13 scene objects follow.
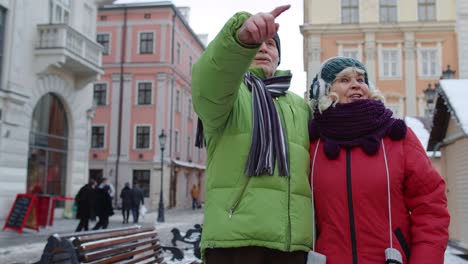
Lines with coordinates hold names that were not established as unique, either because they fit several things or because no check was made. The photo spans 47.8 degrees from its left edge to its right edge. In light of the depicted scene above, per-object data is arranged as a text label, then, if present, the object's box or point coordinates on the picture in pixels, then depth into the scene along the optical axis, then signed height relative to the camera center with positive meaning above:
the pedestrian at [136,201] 22.82 -0.91
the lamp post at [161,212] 24.50 -1.50
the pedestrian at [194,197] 40.92 -1.25
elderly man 2.20 +0.05
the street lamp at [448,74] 15.84 +3.33
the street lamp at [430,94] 17.02 +2.93
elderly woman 2.38 -0.03
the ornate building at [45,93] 18.25 +3.34
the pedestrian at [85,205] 15.05 -0.73
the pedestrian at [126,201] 22.45 -0.92
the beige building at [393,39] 34.59 +9.63
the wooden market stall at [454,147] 9.38 +0.77
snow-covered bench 4.61 -0.68
